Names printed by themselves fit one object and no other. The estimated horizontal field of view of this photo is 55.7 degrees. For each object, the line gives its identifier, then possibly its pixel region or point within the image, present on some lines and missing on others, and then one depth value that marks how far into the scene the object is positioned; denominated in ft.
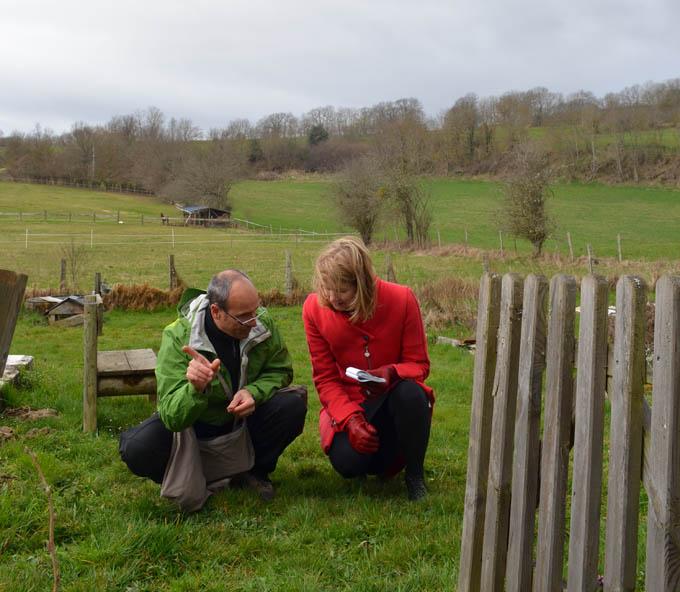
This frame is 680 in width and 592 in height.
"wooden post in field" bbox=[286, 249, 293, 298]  48.44
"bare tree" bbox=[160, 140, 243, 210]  225.97
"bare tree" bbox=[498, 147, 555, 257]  100.94
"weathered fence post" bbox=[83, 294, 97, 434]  16.85
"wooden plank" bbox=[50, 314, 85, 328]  39.52
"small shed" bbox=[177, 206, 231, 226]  213.66
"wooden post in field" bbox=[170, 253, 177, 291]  48.25
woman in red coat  12.07
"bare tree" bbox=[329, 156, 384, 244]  147.23
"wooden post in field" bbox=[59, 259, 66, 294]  47.09
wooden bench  16.92
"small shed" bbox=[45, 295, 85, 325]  40.42
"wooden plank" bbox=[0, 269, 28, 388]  15.31
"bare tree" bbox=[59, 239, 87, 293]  48.93
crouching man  11.71
